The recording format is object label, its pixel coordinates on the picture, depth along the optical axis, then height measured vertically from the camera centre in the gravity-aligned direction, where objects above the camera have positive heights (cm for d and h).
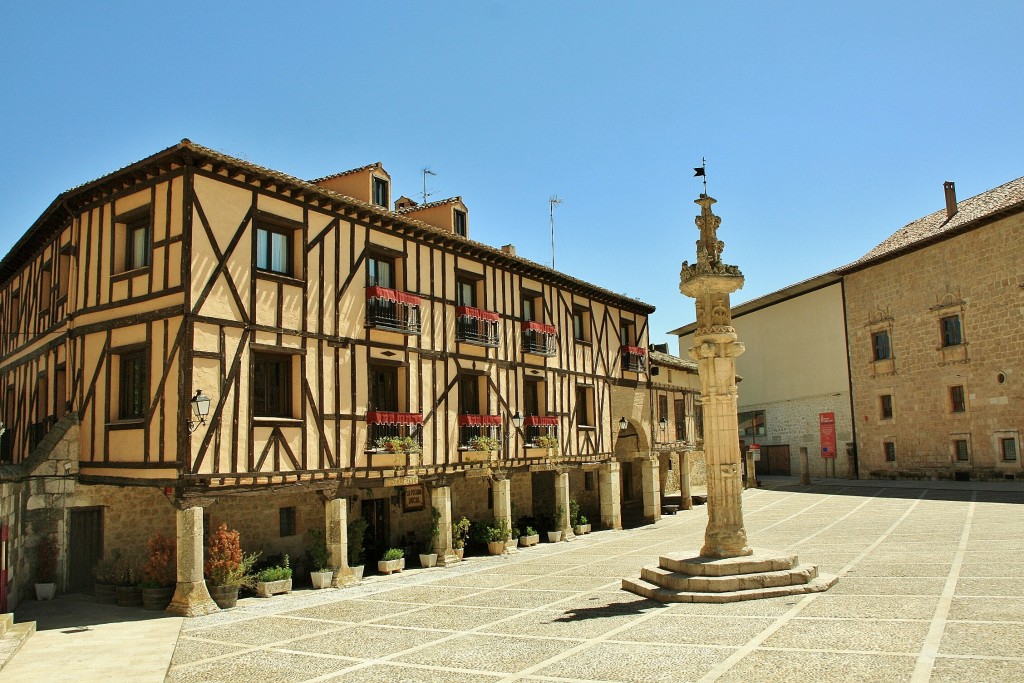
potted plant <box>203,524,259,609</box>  1366 -209
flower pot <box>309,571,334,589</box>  1561 -265
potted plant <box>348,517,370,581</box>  1670 -204
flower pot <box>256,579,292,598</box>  1488 -268
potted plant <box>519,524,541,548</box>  2208 -276
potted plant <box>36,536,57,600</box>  1488 -216
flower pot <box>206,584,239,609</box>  1362 -255
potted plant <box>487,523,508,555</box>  2055 -259
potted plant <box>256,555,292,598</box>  1488 -257
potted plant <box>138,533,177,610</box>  1352 -217
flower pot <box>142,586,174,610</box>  1350 -256
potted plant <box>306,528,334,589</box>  1562 -234
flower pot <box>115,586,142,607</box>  1384 -256
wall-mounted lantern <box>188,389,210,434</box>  1327 +76
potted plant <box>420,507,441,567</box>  1861 -251
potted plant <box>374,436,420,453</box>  1688 +4
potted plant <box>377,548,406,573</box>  1750 -263
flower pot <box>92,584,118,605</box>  1434 -260
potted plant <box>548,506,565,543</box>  2300 -256
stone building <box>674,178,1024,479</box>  3000 +355
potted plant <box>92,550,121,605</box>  1437 -239
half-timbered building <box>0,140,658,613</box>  1384 +179
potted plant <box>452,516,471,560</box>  1939 -232
